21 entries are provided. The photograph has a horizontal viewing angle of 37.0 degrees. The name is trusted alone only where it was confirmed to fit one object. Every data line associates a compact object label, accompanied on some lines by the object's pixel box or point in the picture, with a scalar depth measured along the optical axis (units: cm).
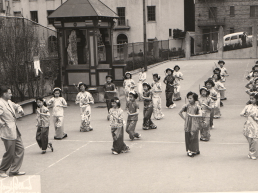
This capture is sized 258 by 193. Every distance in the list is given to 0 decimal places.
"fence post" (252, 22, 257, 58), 3581
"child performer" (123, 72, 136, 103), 1551
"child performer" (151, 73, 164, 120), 1366
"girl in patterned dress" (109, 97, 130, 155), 952
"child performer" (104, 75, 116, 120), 1407
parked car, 3738
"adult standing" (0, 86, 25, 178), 773
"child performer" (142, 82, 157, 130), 1209
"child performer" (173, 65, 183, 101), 1730
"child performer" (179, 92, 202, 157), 904
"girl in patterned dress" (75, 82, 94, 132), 1229
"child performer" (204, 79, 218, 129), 1147
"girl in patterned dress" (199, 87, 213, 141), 1028
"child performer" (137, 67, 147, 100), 1737
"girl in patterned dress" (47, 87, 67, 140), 1112
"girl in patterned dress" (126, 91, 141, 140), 1070
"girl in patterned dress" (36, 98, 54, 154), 974
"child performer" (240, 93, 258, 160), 866
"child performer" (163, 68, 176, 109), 1570
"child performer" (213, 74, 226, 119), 1343
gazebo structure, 1744
